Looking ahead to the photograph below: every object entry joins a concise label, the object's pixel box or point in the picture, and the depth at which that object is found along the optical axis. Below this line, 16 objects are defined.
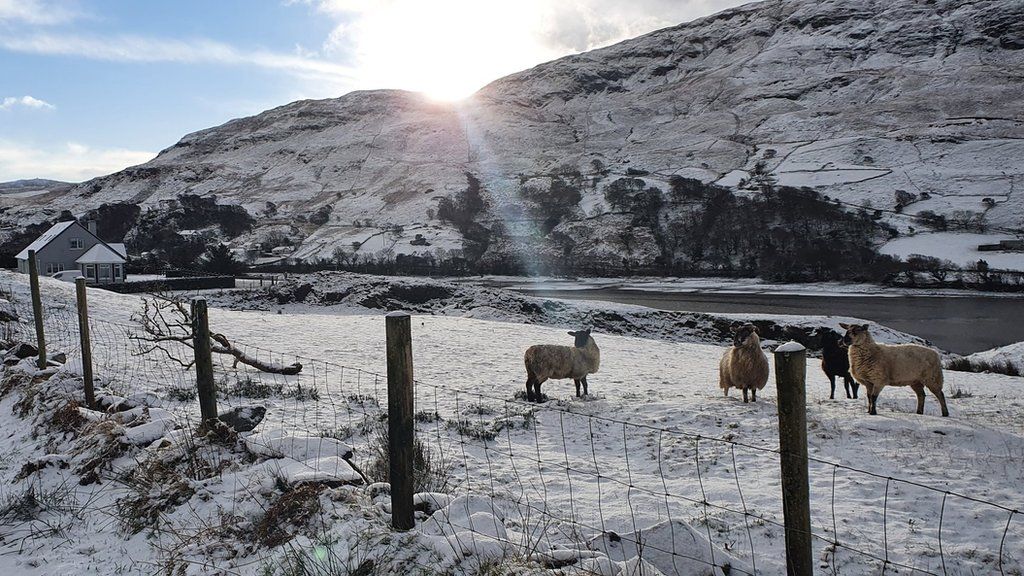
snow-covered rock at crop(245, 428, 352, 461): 4.86
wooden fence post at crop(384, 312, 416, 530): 3.65
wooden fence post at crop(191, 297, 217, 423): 5.40
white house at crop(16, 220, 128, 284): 52.50
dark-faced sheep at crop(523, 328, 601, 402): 11.45
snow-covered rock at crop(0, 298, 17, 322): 13.44
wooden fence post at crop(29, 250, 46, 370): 8.41
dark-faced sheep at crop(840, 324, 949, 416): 9.57
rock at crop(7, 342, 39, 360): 9.36
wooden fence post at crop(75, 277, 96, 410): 6.85
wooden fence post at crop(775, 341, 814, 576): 2.73
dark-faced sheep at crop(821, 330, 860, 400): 12.76
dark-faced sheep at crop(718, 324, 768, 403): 11.11
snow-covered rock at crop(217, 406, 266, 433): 6.07
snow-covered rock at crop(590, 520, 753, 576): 3.65
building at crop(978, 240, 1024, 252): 62.81
